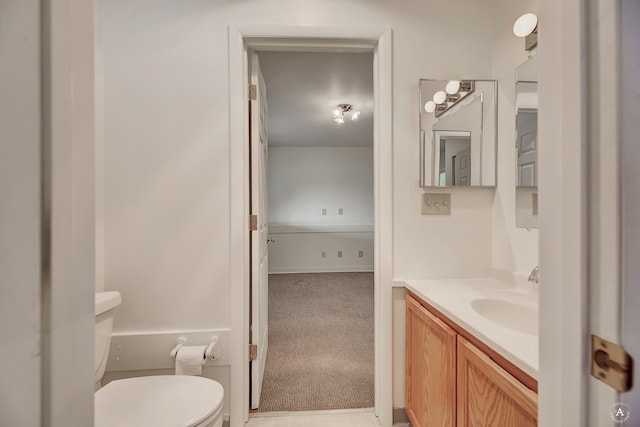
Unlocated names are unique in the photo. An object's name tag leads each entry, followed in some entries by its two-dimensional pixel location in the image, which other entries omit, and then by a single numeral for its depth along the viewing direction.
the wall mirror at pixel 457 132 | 1.53
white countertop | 0.75
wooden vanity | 0.75
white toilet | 0.97
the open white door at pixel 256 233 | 1.58
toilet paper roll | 1.34
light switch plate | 1.56
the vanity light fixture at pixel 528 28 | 1.21
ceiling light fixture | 3.11
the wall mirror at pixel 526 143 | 1.29
